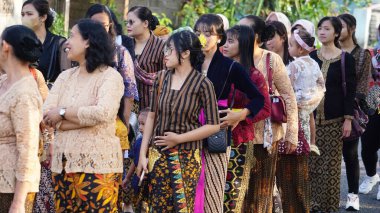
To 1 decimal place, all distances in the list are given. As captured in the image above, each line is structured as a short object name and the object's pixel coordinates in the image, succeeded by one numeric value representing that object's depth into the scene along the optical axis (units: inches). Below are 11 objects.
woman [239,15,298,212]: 522.2
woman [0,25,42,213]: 359.3
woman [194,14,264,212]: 467.1
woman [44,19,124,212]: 407.0
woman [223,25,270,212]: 496.9
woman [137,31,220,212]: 434.2
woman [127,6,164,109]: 573.7
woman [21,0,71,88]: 522.6
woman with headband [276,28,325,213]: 571.3
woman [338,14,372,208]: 662.1
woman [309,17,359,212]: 627.3
